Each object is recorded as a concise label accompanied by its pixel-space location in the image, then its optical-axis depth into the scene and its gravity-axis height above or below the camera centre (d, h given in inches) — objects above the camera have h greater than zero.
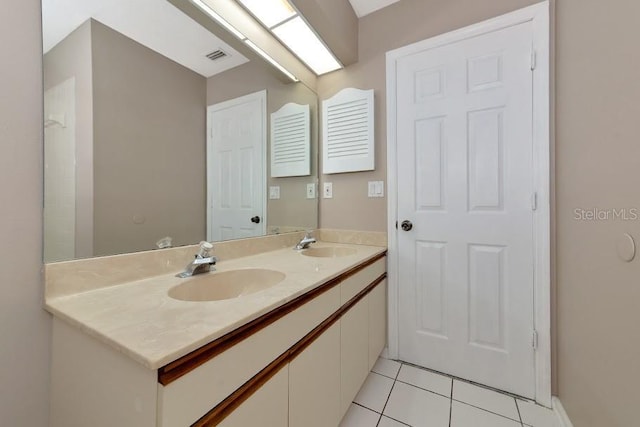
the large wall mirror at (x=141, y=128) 29.7 +12.8
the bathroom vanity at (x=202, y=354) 18.8 -13.3
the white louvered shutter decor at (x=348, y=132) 67.9 +22.8
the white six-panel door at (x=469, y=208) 52.3 +0.9
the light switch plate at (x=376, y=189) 67.2 +6.3
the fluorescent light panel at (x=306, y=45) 59.0 +43.5
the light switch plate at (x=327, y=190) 75.1 +6.5
